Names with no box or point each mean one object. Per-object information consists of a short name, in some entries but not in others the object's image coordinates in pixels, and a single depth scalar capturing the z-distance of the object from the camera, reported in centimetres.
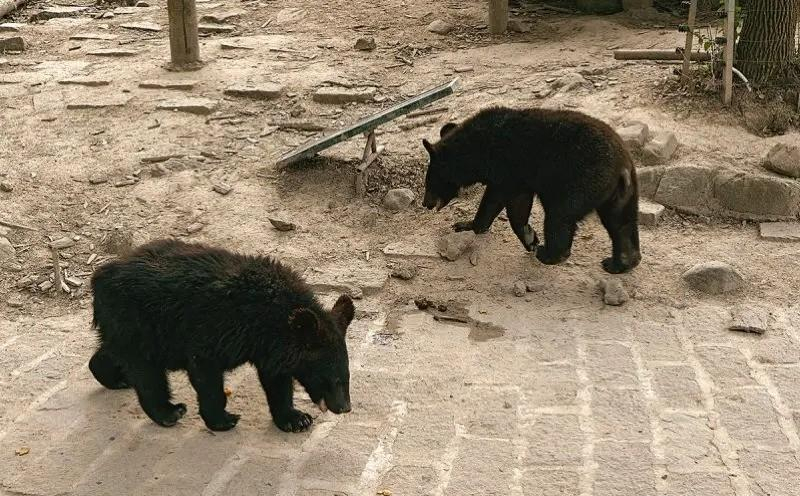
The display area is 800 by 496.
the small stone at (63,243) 806
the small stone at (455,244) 786
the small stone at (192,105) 1045
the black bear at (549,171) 713
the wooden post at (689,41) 970
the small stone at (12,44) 1286
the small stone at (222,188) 888
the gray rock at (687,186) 851
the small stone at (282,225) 831
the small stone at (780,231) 798
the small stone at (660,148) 875
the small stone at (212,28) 1376
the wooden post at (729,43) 938
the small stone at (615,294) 706
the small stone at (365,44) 1259
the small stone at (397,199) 873
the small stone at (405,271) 758
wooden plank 836
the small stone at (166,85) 1107
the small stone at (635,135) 881
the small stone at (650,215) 834
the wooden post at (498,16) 1288
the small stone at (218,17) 1422
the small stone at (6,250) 784
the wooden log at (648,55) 1041
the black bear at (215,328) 511
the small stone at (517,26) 1309
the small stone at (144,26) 1393
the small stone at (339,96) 1080
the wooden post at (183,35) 1162
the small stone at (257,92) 1086
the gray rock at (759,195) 828
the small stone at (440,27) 1322
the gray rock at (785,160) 846
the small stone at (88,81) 1122
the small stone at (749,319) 656
